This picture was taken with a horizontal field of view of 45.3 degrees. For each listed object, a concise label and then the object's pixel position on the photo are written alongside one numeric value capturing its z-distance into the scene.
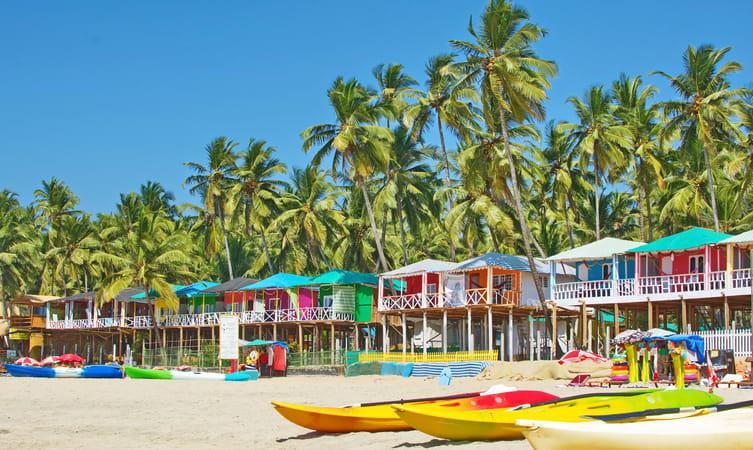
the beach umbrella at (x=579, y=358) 28.38
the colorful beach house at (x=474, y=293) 37.84
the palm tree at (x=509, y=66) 34.88
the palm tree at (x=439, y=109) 42.84
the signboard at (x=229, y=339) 36.41
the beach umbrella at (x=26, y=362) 41.59
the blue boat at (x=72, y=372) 37.50
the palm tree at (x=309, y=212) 51.06
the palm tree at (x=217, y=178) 55.06
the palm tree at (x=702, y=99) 38.56
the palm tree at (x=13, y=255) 62.17
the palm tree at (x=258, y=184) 53.12
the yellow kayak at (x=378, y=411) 14.96
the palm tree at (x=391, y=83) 48.28
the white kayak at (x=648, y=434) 10.33
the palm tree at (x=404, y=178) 46.19
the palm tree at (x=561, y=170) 47.44
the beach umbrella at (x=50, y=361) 41.95
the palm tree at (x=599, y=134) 42.16
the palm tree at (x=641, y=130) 43.31
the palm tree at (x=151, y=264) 50.19
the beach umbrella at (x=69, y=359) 42.94
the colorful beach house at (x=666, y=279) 31.95
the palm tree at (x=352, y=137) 42.56
